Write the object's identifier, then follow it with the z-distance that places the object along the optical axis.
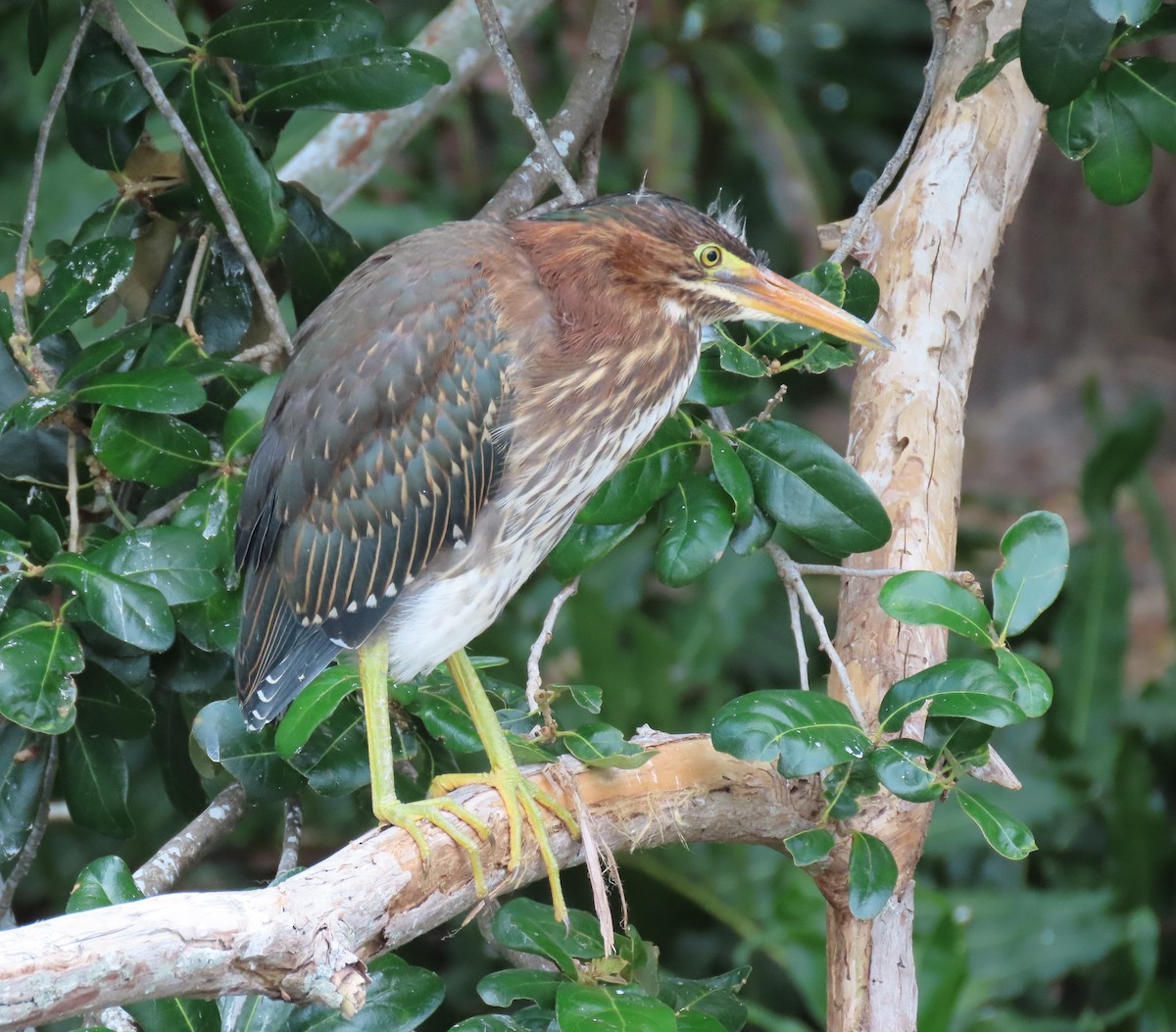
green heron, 9.97
